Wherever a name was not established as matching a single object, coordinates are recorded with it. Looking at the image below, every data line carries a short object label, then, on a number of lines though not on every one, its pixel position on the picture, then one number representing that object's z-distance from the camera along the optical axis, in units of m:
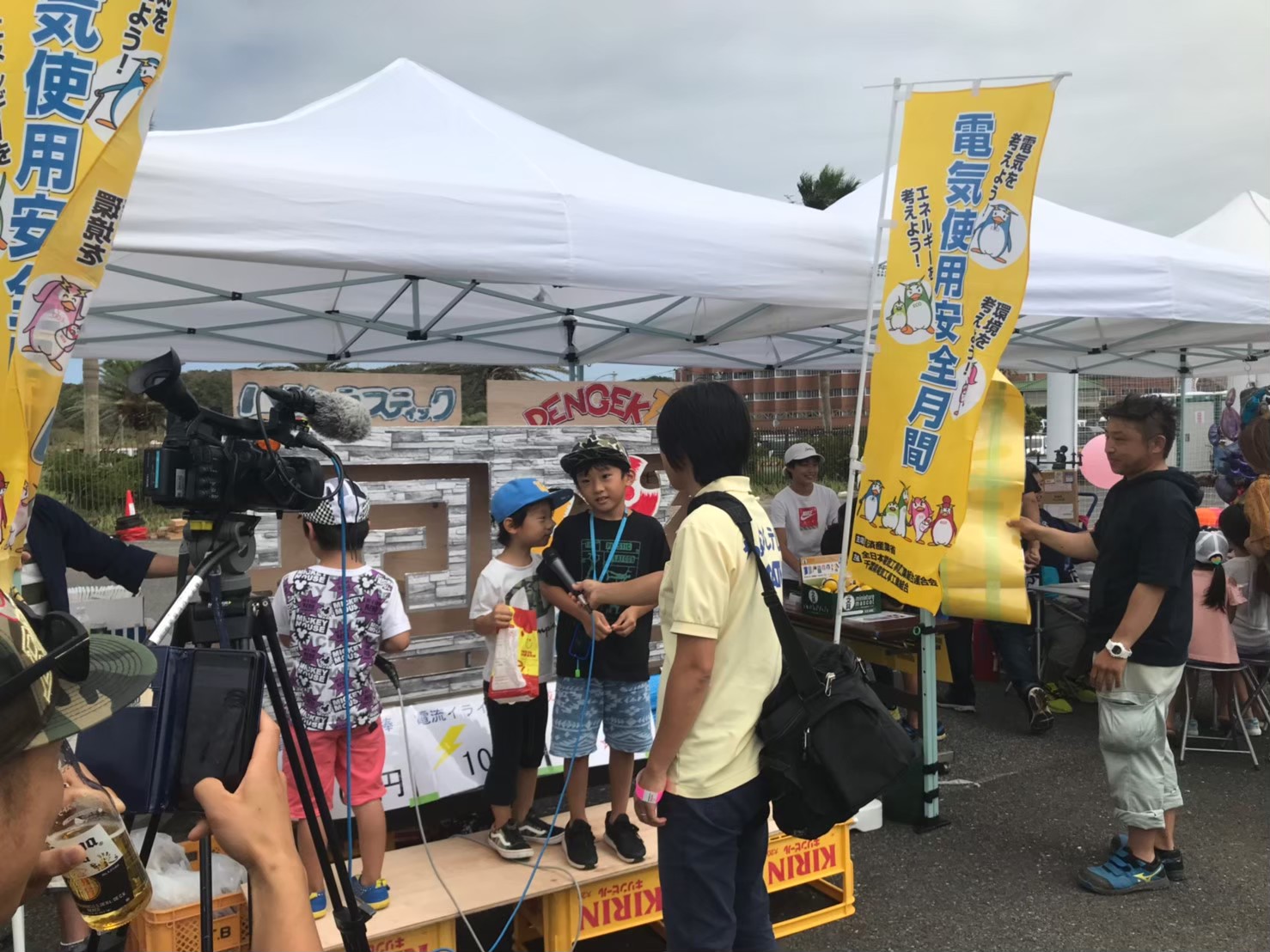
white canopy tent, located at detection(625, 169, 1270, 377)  4.00
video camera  1.61
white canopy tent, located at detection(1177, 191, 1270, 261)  8.26
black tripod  1.59
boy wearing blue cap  2.81
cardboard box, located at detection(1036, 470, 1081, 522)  7.89
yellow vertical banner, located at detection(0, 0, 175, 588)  1.95
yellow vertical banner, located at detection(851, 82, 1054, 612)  3.28
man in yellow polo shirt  1.91
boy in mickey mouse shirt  2.64
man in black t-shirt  3.07
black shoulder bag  1.92
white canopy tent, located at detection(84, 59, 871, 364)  2.70
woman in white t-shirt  5.71
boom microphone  1.79
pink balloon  6.11
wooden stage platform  2.49
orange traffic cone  11.04
